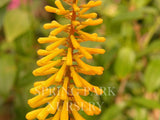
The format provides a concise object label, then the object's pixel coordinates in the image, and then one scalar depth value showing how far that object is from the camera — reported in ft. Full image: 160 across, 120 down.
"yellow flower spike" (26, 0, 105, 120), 1.29
